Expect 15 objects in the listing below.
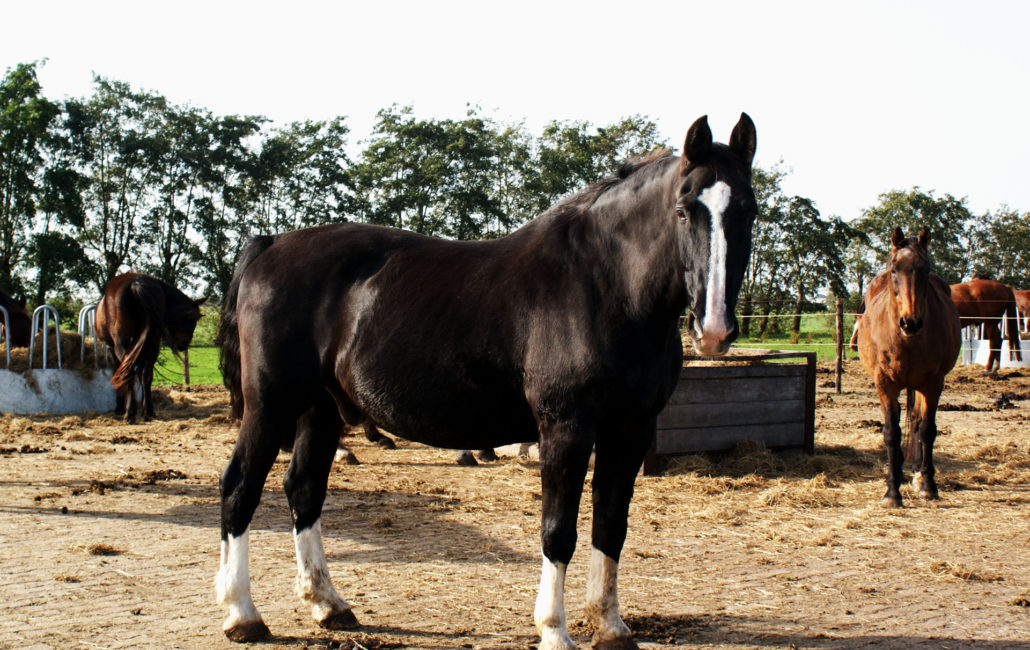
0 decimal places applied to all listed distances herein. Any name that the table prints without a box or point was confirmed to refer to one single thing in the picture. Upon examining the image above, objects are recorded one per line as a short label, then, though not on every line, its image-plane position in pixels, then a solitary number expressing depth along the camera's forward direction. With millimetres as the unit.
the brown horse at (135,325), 11344
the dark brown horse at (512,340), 2965
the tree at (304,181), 34000
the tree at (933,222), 52484
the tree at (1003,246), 54031
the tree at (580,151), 37875
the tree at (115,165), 31109
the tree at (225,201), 32156
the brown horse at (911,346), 6355
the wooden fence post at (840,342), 14977
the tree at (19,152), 28484
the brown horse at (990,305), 19703
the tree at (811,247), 43250
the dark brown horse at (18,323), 14305
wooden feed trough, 7570
